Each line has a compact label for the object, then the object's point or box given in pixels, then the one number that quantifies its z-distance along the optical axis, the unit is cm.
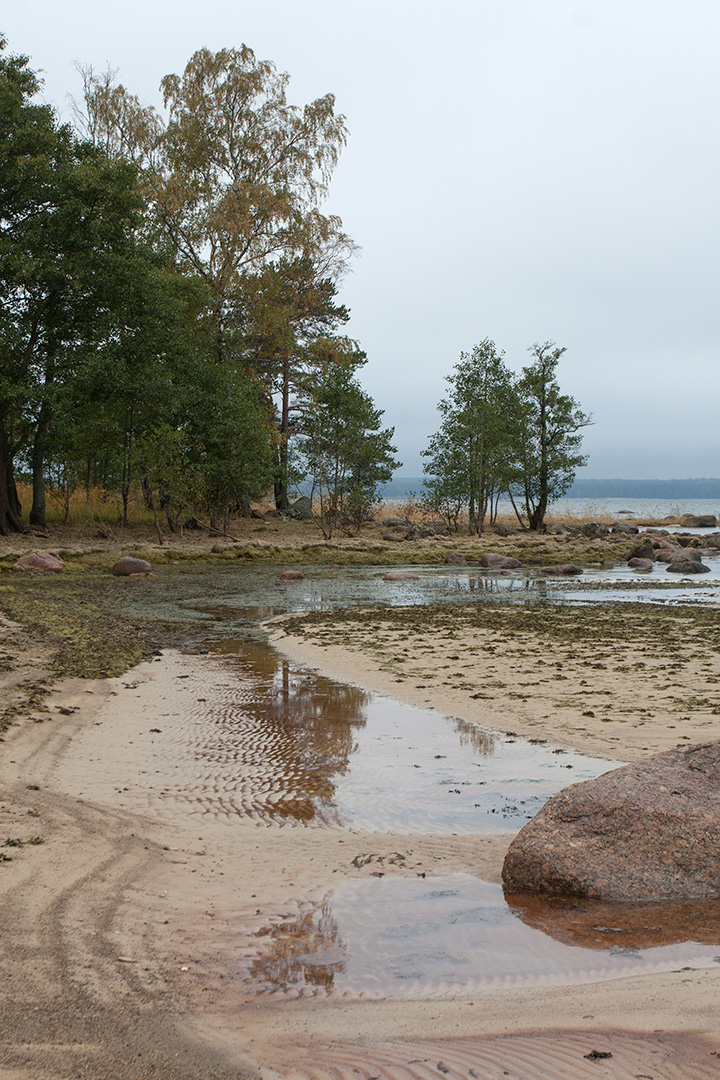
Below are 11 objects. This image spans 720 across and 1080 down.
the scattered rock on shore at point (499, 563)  2662
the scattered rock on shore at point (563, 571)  2444
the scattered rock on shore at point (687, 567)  2480
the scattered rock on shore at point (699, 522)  5521
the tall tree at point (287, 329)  3328
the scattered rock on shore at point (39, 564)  2050
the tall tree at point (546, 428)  4088
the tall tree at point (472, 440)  3722
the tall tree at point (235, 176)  3145
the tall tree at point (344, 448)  3303
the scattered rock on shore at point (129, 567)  2181
